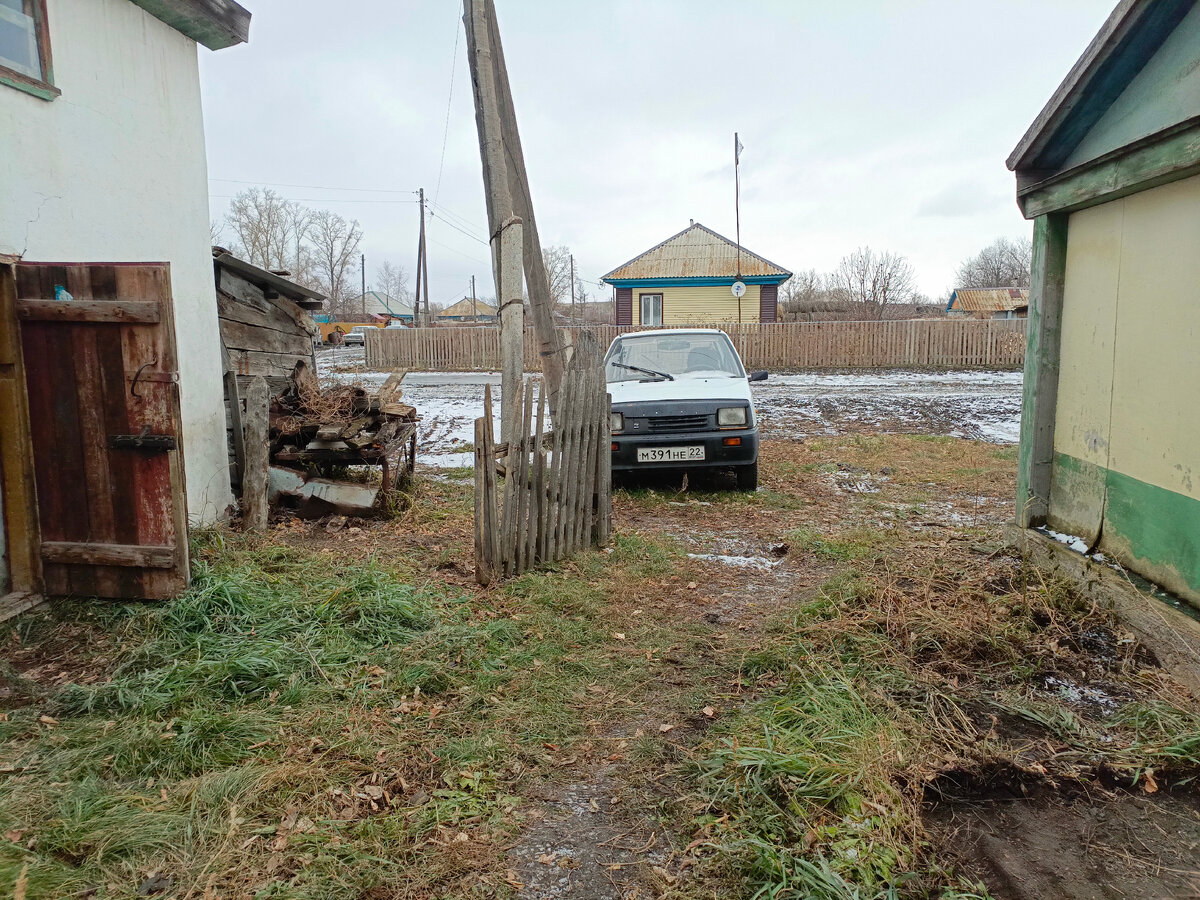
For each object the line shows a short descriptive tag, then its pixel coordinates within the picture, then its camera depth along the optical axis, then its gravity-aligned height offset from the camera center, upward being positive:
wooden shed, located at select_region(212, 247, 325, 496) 6.45 +0.40
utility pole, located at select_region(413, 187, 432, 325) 40.16 +5.51
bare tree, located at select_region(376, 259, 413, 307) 104.19 +10.50
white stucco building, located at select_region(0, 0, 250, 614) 4.13 +0.89
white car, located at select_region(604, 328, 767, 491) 7.24 -0.69
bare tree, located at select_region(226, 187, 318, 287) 61.59 +11.51
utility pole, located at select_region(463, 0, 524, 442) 5.79 +1.32
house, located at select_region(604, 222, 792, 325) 29.56 +3.19
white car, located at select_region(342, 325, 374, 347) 49.06 +1.93
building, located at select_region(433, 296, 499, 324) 95.25 +8.39
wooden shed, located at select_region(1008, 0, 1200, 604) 3.30 +0.29
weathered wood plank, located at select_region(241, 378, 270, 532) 5.92 -0.82
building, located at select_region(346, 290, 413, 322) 85.25 +8.02
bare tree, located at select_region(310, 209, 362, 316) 76.38 +10.74
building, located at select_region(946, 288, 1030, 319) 48.16 +3.78
